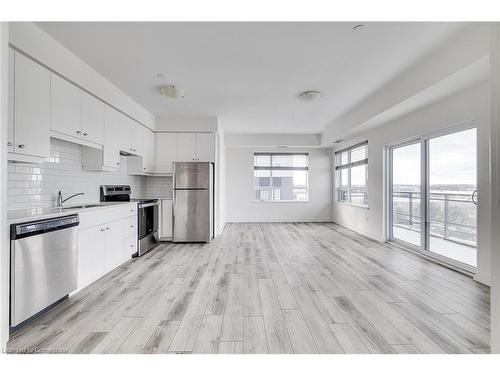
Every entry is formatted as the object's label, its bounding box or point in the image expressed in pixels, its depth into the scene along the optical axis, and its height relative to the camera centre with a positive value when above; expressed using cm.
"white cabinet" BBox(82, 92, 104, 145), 289 +92
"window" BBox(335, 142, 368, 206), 567 +38
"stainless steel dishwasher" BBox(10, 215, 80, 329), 176 -66
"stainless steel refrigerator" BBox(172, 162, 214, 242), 470 -27
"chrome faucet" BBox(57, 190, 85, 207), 278 -15
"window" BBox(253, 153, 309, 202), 746 +37
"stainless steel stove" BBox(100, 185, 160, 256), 378 -47
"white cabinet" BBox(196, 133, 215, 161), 506 +95
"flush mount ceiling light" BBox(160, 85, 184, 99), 343 +147
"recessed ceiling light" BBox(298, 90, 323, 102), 372 +154
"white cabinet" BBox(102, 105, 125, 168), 335 +79
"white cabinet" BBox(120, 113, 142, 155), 381 +90
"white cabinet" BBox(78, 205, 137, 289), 253 -68
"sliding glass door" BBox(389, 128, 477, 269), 310 -12
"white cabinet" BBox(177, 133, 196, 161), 507 +91
